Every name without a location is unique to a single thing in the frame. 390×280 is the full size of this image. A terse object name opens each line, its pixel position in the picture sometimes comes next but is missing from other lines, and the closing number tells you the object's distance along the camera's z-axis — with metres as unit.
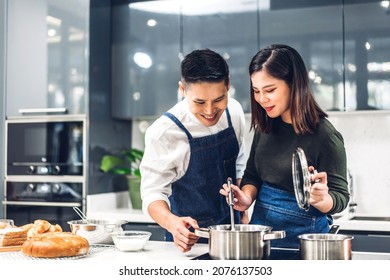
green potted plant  3.35
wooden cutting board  1.73
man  1.77
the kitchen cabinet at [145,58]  3.38
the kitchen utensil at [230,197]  1.51
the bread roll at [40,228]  1.79
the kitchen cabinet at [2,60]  3.45
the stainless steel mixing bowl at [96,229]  1.77
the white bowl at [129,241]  1.66
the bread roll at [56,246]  1.54
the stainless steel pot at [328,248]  1.36
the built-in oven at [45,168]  3.28
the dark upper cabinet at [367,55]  2.96
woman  1.74
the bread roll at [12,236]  1.75
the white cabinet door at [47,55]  3.30
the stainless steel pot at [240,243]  1.39
